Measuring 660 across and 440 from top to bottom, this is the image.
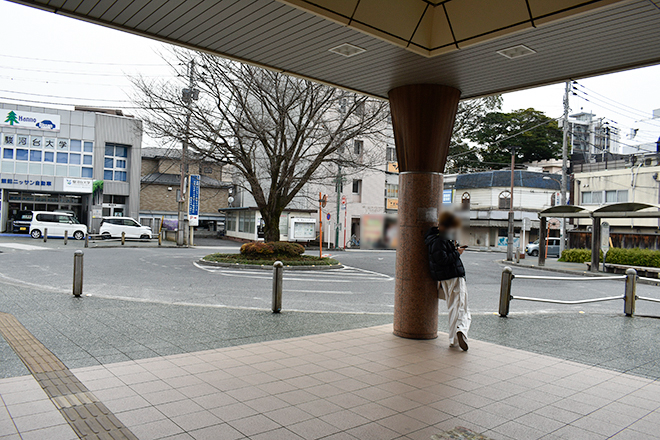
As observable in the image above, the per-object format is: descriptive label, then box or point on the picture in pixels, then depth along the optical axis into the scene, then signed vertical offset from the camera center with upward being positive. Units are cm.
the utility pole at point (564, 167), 3004 +426
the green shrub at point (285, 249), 1980 -120
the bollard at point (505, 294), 911 -128
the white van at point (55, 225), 3052 -86
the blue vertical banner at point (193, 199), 2927 +118
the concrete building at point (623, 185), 3294 +376
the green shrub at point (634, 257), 2219 -109
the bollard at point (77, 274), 963 -129
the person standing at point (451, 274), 640 -66
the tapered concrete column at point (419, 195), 698 +48
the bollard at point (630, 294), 971 -126
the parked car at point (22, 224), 3302 -96
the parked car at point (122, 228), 3256 -94
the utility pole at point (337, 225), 3458 -13
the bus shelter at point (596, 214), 2095 +97
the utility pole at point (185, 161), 1798 +302
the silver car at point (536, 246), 3850 -132
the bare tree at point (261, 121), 1792 +401
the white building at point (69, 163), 3397 +389
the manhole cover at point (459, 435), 367 -167
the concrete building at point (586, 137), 6078 +1295
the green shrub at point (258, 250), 1952 -126
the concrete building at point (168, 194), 4144 +220
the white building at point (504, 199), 4434 +304
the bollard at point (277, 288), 869 -127
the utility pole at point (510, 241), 2878 -69
